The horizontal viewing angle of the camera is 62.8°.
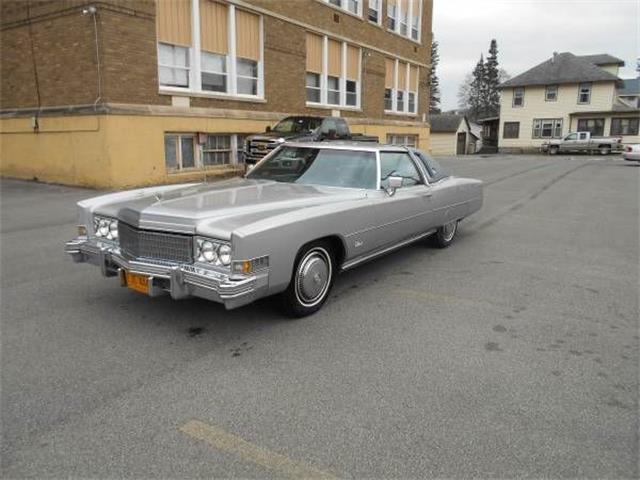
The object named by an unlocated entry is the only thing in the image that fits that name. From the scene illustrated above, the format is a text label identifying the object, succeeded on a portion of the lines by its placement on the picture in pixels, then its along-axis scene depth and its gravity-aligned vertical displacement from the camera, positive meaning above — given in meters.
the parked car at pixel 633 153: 27.25 -0.20
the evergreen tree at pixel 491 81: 87.75 +11.07
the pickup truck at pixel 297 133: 14.61 +0.38
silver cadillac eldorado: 3.74 -0.64
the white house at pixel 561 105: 44.38 +3.79
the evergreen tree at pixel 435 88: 91.00 +10.34
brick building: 12.83 +1.77
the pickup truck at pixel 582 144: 39.84 +0.37
